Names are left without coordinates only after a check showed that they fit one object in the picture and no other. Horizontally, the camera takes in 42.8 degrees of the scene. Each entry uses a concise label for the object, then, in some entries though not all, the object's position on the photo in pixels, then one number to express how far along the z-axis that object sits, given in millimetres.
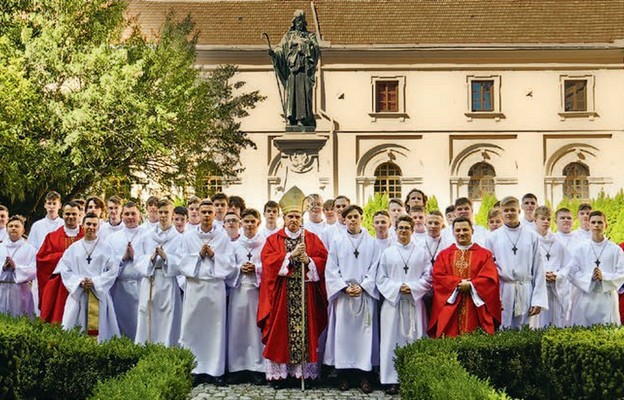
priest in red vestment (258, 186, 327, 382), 9094
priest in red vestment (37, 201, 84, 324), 9922
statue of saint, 13734
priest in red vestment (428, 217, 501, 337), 8461
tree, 20016
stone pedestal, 13484
